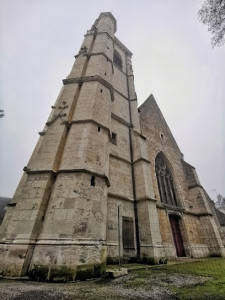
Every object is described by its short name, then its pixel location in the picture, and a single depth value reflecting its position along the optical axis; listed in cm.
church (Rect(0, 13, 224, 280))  446
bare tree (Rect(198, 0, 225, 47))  512
